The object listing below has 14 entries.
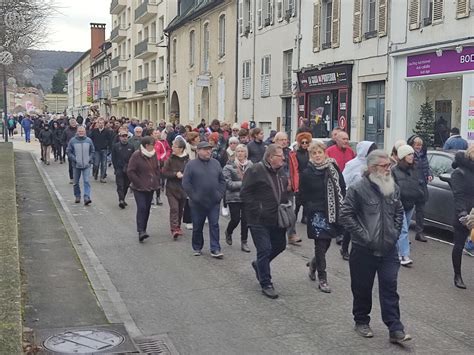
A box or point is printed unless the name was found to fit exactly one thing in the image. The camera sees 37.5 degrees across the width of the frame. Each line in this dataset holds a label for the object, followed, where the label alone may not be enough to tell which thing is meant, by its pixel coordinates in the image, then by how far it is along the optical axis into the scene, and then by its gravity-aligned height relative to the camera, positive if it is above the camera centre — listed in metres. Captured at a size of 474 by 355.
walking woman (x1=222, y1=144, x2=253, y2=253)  9.84 -0.98
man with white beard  5.87 -0.99
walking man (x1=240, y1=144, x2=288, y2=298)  7.42 -0.99
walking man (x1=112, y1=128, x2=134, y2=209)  14.48 -1.02
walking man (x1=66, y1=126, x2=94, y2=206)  14.20 -0.90
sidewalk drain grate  5.73 -1.95
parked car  11.04 -1.30
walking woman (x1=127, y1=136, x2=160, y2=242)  10.69 -1.02
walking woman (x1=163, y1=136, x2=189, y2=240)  10.80 -1.07
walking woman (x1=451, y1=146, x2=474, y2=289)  7.93 -0.96
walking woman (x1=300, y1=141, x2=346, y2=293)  7.45 -0.91
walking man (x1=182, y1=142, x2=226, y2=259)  9.32 -1.07
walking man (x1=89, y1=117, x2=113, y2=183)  18.58 -0.85
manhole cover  5.61 -1.89
